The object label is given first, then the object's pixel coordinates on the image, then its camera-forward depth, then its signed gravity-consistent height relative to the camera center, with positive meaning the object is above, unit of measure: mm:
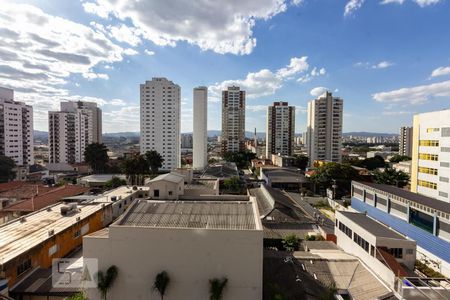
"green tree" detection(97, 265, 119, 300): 11820 -6134
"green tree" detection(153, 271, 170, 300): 11594 -6101
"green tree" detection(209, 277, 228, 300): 11258 -6146
